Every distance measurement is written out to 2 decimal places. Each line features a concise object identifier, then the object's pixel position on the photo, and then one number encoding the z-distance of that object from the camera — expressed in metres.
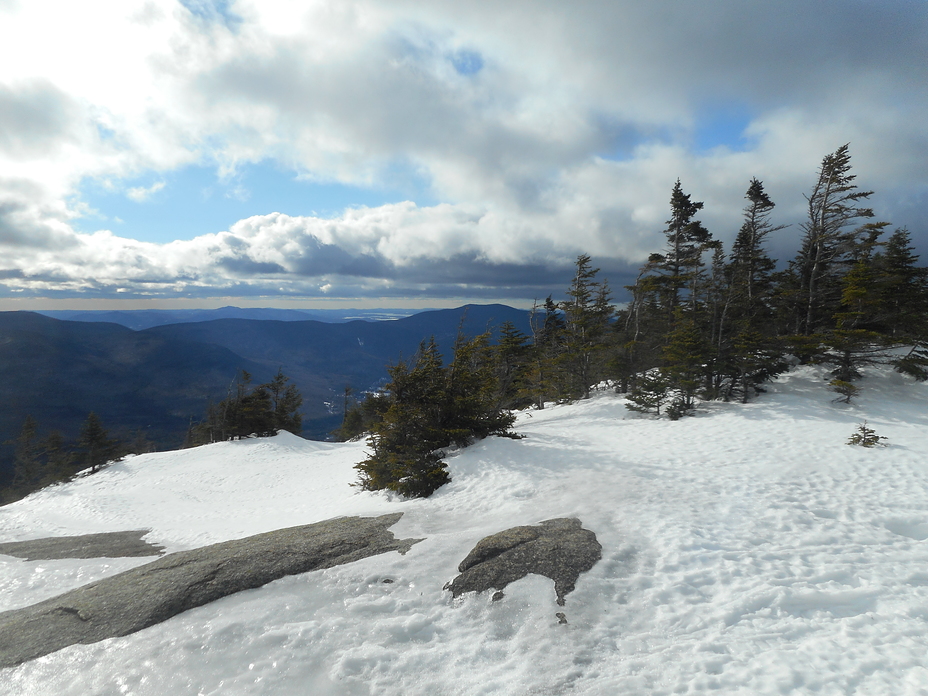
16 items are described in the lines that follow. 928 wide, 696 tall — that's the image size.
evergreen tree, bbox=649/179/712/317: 27.44
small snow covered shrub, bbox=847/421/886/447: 13.09
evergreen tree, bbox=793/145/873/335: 20.47
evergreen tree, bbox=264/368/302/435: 43.56
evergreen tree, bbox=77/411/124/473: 36.22
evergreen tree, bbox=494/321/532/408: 32.22
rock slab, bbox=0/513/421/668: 6.02
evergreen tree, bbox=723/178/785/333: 22.58
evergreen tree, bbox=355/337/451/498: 13.12
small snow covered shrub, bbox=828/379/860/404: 17.95
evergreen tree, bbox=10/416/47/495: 48.47
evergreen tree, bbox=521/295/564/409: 29.23
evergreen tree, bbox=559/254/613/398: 27.66
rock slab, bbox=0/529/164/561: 11.37
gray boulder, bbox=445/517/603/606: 6.76
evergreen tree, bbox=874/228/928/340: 17.81
